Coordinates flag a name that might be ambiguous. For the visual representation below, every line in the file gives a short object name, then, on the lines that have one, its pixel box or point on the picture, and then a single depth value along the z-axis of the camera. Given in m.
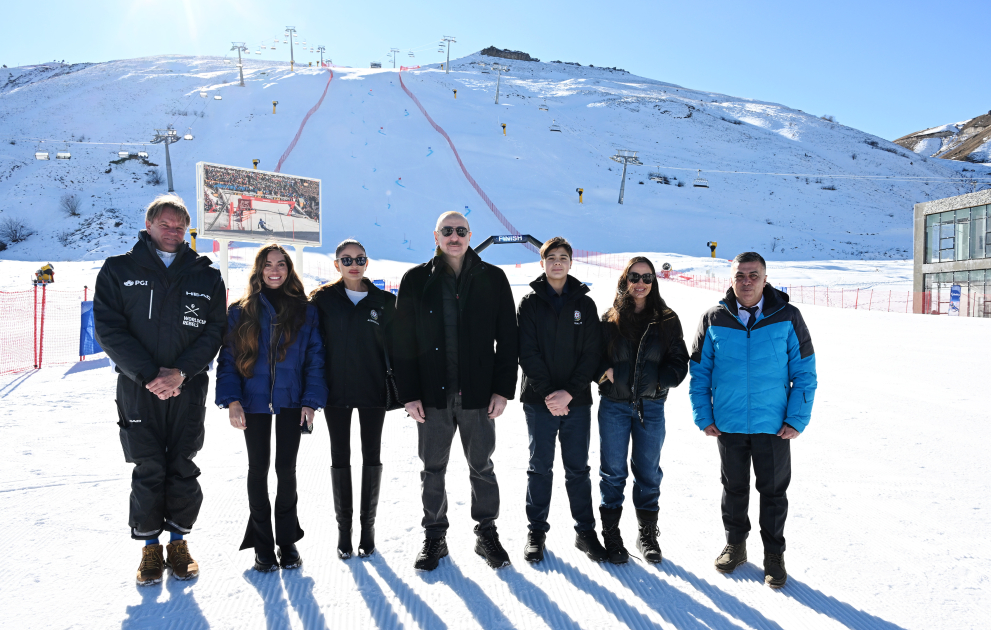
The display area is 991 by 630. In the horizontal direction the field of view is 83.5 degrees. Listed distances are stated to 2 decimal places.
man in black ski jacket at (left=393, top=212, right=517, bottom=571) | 3.21
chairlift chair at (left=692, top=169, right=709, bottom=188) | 42.97
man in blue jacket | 3.09
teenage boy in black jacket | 3.30
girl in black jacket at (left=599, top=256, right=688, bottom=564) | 3.27
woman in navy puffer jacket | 3.14
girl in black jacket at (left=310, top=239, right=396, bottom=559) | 3.29
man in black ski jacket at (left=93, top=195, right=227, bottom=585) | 2.99
